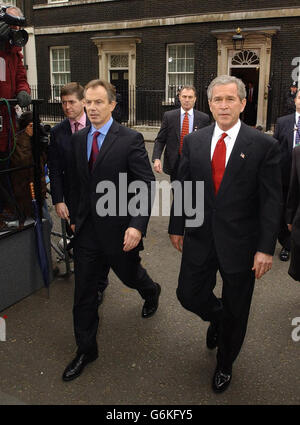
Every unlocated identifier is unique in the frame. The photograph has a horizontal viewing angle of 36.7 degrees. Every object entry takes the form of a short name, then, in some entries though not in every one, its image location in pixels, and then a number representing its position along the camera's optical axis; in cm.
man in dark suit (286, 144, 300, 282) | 356
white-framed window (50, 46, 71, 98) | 2136
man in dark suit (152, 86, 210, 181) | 607
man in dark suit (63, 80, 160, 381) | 316
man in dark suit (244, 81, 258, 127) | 1806
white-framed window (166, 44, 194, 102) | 1831
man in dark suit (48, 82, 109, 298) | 407
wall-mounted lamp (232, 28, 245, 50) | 1639
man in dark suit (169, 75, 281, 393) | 281
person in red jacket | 402
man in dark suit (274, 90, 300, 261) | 525
